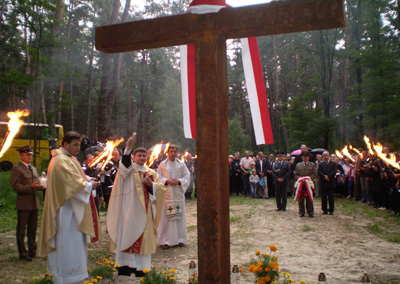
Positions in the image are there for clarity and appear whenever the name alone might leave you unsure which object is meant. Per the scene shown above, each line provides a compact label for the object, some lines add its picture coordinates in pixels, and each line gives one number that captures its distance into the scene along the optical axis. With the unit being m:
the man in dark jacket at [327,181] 11.74
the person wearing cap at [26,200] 6.81
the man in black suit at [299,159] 17.02
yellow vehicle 21.25
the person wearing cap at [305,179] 11.43
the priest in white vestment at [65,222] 4.82
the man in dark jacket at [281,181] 12.75
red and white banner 3.49
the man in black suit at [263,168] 17.16
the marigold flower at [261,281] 3.98
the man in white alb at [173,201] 7.87
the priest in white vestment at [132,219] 5.49
